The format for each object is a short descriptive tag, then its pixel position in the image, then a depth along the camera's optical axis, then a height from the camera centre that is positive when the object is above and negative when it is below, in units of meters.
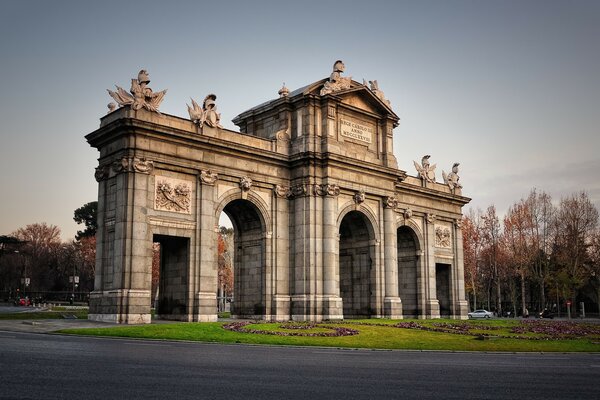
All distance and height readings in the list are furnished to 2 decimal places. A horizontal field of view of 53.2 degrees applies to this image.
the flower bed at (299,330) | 30.38 -2.49
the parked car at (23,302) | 85.04 -2.67
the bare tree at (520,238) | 83.06 +6.37
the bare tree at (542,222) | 84.50 +8.55
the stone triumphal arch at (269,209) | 38.09 +5.59
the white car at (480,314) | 77.96 -4.04
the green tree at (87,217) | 107.59 +12.16
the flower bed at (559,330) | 34.16 -2.95
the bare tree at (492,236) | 88.75 +7.00
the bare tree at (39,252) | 117.00 +6.43
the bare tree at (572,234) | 84.12 +6.89
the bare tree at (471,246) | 90.47 +5.64
